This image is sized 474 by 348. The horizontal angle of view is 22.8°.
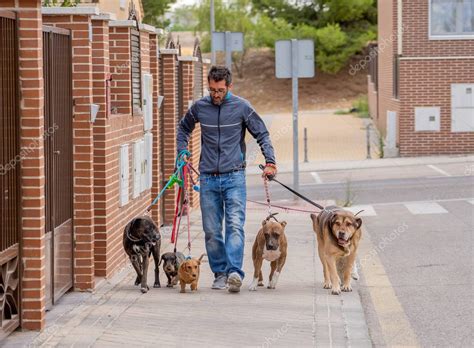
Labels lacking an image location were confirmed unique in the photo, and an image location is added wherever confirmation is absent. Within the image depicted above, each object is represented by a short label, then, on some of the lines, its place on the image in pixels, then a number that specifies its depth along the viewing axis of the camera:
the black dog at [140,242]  10.44
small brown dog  10.29
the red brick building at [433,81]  31.03
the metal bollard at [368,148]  31.08
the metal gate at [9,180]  8.02
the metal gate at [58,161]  9.42
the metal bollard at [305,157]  31.36
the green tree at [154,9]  45.50
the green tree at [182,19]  88.70
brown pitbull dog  10.27
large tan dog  10.28
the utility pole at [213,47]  26.26
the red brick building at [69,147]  8.24
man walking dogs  10.44
